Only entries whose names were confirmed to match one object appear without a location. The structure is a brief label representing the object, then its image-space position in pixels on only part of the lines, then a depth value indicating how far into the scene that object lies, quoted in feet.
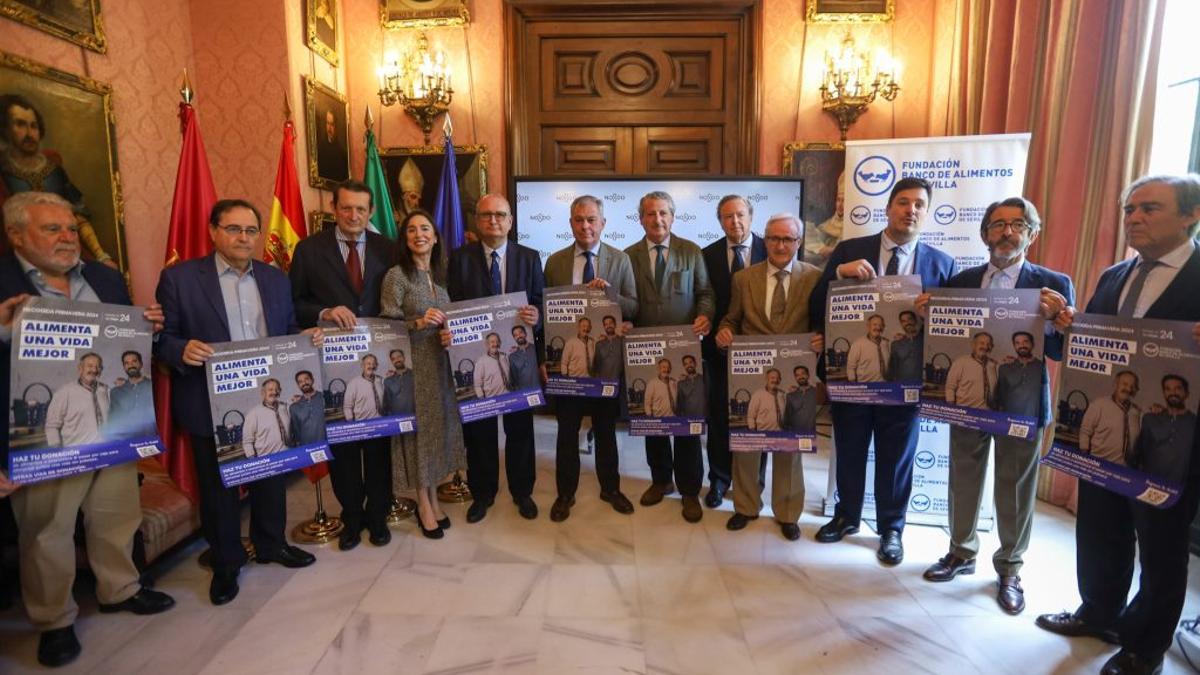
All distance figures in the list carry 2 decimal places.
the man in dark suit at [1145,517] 6.50
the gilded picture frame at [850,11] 16.46
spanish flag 12.29
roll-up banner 11.05
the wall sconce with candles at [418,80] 16.44
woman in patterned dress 9.48
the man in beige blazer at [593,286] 10.48
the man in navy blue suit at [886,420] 8.97
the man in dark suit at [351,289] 9.59
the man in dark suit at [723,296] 11.32
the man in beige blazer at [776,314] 9.70
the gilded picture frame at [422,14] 16.72
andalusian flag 13.87
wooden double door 17.04
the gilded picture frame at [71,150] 9.28
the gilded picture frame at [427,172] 17.21
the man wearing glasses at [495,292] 10.33
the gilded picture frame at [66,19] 9.44
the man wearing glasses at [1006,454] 7.84
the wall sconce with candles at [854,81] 16.17
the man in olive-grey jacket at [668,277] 10.70
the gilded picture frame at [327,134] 14.90
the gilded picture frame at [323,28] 14.88
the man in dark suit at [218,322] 8.17
